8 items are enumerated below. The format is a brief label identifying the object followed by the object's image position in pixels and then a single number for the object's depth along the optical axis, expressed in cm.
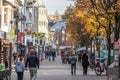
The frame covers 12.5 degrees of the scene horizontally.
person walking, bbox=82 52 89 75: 4572
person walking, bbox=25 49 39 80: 3094
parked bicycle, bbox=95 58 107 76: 4528
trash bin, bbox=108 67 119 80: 3048
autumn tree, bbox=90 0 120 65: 4062
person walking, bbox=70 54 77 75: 4462
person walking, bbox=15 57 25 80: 3105
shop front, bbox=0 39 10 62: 6397
